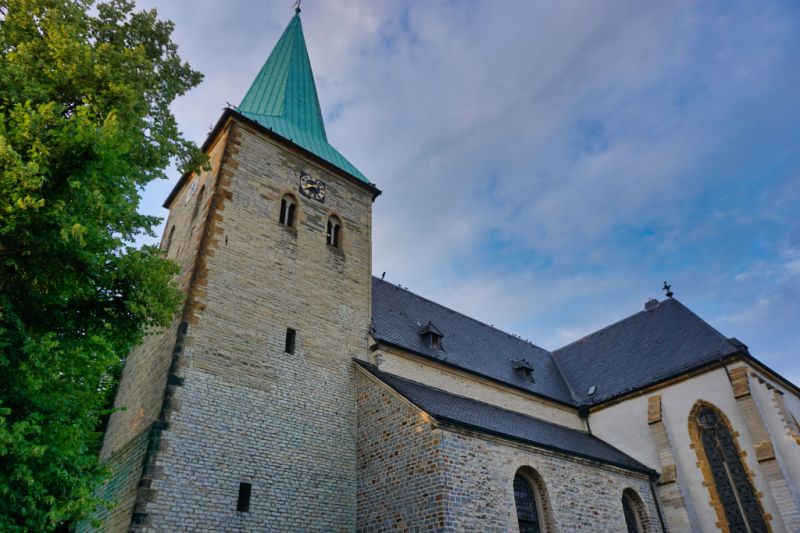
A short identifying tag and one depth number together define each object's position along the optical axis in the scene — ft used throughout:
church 35.06
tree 23.12
